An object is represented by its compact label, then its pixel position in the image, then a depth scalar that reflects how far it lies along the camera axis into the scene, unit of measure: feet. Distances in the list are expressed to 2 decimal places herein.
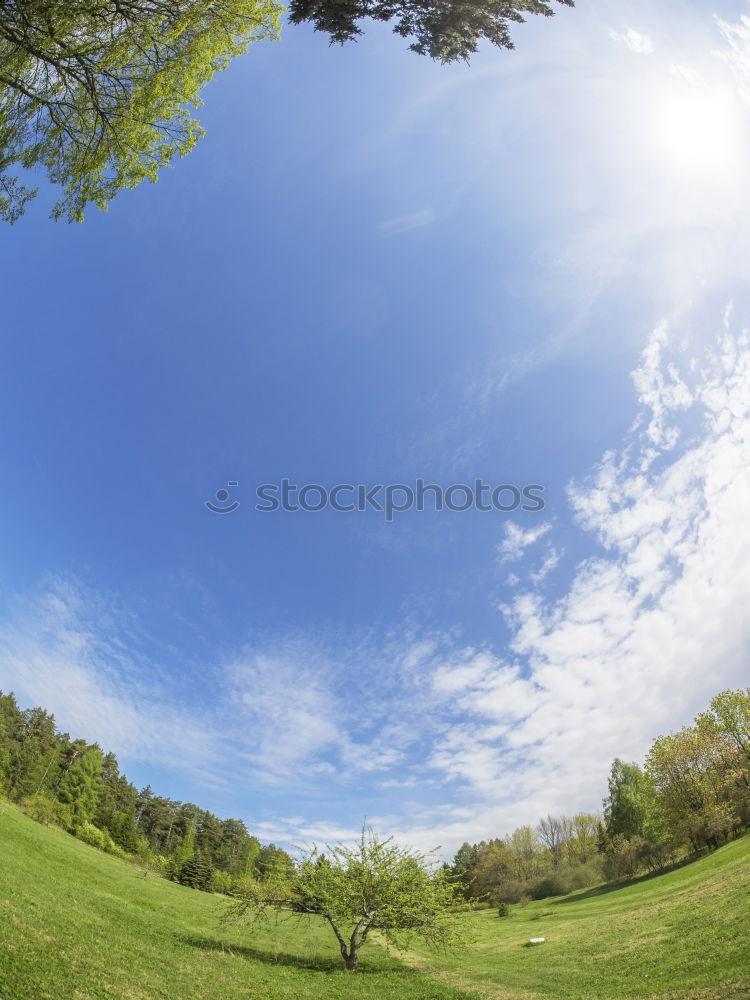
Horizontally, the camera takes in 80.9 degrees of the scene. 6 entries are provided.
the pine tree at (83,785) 213.46
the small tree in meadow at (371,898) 72.43
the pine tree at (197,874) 215.51
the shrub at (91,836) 193.17
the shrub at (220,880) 226.17
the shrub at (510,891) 236.22
